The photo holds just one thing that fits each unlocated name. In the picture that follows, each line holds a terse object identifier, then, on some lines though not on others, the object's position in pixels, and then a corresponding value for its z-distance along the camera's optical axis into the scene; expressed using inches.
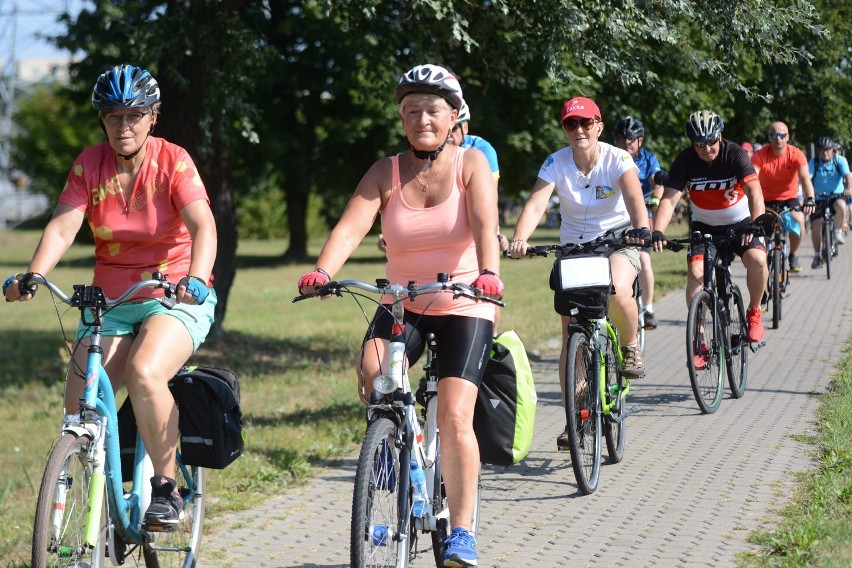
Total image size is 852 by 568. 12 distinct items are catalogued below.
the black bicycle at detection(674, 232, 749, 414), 622.7
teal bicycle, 300.7
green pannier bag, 359.4
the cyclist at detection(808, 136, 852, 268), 1284.5
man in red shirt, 1008.0
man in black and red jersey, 637.1
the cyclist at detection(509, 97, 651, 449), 518.5
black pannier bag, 355.6
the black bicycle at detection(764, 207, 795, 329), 947.2
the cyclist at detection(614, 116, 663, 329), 858.0
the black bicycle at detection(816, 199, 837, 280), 1290.2
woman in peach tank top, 335.8
